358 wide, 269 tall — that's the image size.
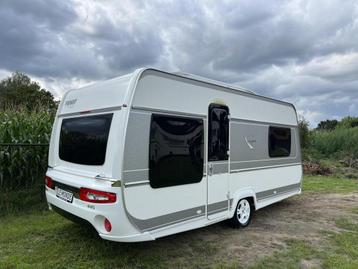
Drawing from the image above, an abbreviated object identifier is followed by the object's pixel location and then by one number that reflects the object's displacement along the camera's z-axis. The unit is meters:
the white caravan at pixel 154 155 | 3.36
